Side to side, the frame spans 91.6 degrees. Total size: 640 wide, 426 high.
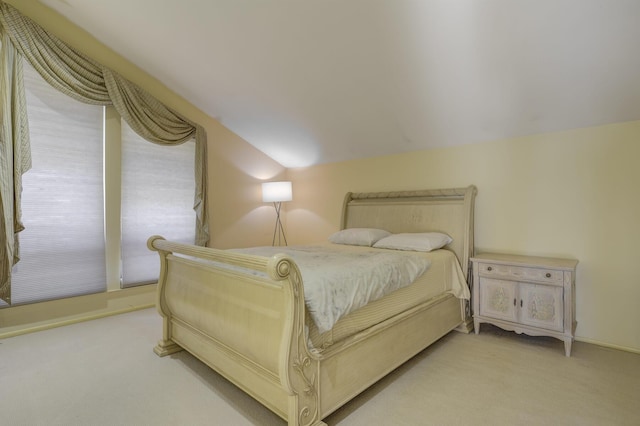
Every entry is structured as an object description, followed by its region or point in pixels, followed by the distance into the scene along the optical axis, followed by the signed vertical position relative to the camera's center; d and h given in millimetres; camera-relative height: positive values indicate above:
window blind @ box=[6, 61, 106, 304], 2803 +78
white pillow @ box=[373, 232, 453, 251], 2807 -294
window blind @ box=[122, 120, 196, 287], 3391 +119
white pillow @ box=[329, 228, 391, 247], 3193 -279
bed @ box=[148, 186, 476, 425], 1397 -701
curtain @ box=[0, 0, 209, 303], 2551 +1132
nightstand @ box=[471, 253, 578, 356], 2293 -668
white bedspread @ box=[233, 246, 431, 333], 1484 -381
